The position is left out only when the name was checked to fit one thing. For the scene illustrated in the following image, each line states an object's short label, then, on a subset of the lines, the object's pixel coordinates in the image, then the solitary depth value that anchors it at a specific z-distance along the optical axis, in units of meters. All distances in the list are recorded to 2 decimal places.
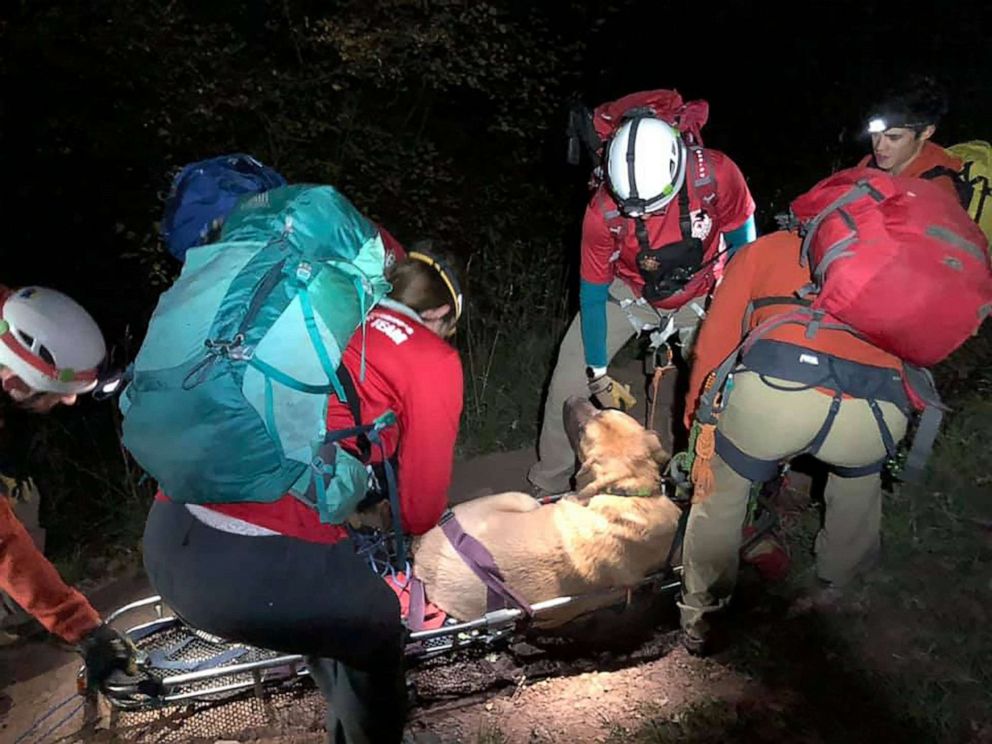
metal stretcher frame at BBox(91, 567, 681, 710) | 3.18
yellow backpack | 4.11
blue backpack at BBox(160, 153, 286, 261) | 3.12
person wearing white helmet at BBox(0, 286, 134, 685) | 2.88
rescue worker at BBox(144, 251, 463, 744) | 2.24
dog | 3.51
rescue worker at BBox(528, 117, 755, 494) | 3.73
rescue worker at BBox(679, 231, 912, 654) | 2.91
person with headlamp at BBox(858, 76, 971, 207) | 4.02
